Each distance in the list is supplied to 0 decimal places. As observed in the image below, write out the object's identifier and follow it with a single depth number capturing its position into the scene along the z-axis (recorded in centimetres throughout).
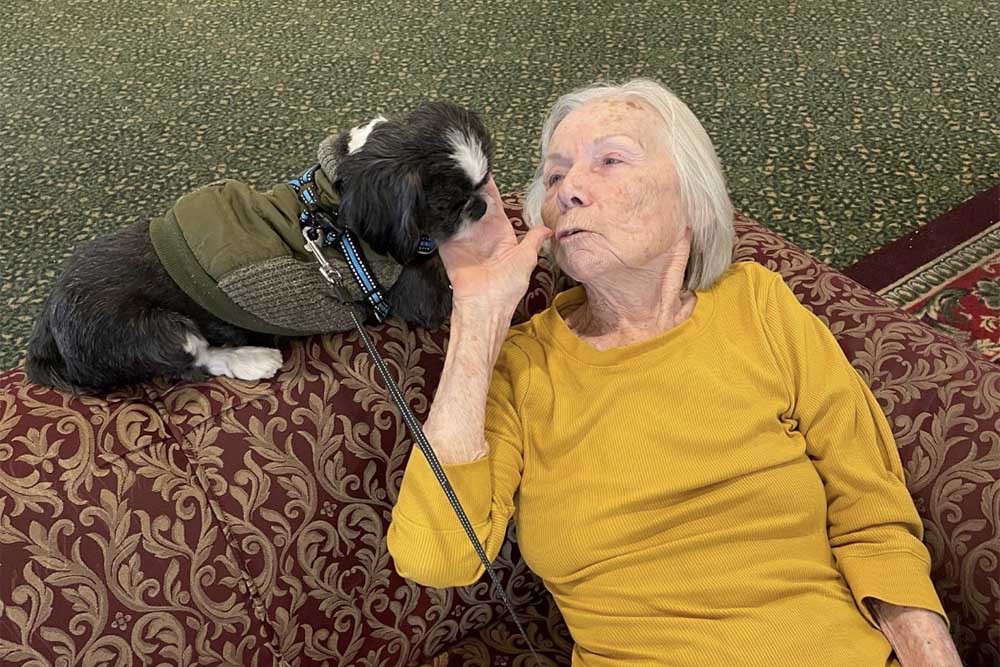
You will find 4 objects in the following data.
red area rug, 201
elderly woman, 109
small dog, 115
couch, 107
